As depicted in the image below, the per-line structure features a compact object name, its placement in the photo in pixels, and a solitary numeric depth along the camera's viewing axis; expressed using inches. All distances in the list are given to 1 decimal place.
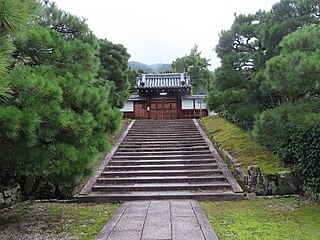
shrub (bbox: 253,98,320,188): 205.4
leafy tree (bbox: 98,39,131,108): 694.5
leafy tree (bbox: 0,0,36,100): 90.7
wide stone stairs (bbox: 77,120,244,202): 306.4
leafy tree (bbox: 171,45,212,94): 1578.5
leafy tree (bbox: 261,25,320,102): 191.9
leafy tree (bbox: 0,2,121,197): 159.2
